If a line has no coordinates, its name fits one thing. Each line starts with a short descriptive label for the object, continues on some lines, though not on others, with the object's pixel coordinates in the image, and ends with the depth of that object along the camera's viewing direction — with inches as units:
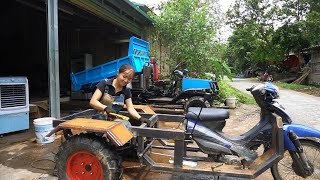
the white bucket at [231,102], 395.5
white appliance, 233.0
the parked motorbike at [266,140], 128.6
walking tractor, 125.6
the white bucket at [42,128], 209.4
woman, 140.7
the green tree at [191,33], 418.0
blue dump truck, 325.7
